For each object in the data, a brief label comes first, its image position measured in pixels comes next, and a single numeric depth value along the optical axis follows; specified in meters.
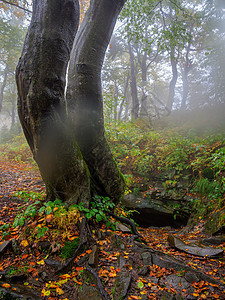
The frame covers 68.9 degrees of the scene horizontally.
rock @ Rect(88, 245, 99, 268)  2.28
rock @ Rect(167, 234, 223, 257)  2.98
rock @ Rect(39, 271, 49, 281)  2.10
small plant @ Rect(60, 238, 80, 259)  2.39
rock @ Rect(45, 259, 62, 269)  2.26
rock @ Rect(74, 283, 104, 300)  1.92
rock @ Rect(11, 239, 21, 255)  2.44
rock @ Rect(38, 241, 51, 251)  2.47
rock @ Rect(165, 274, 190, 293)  2.16
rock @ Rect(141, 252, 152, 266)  2.55
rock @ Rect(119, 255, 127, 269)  2.39
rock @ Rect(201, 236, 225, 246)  3.52
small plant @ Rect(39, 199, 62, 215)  2.62
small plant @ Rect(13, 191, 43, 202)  3.17
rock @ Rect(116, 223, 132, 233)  3.25
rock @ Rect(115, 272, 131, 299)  1.99
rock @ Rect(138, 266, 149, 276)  2.33
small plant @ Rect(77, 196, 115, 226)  2.84
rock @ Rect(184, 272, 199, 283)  2.27
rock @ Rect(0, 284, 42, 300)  1.71
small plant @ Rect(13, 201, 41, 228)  2.56
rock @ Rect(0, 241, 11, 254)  2.40
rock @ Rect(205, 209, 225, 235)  3.87
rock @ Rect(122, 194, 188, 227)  5.63
